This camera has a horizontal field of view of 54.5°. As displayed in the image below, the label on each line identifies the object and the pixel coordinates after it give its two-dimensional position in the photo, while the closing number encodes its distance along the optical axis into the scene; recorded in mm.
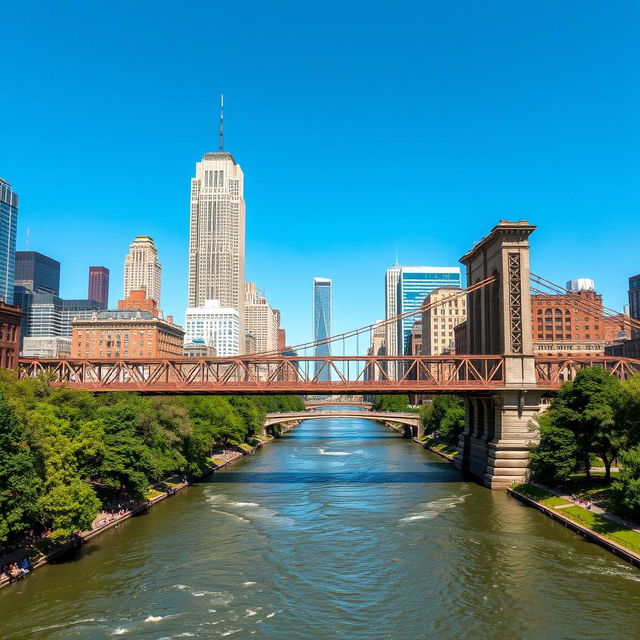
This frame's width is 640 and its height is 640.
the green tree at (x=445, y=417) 111562
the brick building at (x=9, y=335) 80238
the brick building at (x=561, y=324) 183750
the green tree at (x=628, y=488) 46219
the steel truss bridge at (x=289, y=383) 74375
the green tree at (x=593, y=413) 59750
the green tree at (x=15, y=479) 38031
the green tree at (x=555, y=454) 62469
